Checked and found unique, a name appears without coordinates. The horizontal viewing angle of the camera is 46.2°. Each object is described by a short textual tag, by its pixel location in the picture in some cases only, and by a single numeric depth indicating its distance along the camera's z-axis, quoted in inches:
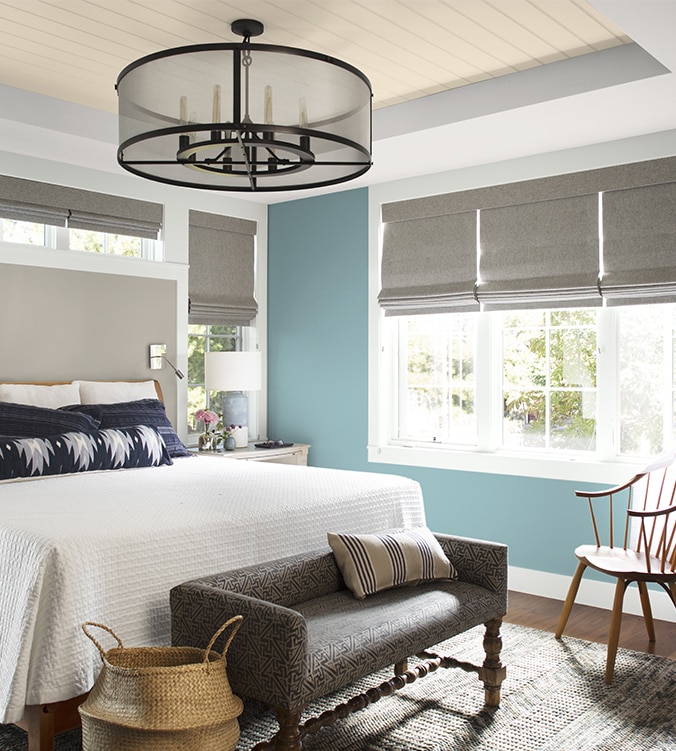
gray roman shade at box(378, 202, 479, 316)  192.7
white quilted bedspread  93.7
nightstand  203.0
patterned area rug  107.4
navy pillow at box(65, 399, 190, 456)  170.7
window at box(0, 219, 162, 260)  183.3
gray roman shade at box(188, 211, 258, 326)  216.2
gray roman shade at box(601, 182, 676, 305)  161.6
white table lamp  207.3
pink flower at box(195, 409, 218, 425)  207.0
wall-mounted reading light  202.5
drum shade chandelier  98.5
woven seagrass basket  83.0
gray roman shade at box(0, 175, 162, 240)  178.4
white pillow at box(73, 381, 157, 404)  179.9
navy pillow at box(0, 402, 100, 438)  152.9
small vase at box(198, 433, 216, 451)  207.3
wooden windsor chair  130.2
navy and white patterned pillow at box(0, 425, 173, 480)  143.0
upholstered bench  87.7
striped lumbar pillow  113.7
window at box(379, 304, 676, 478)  169.2
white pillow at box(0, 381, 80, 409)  164.4
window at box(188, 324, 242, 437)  219.0
